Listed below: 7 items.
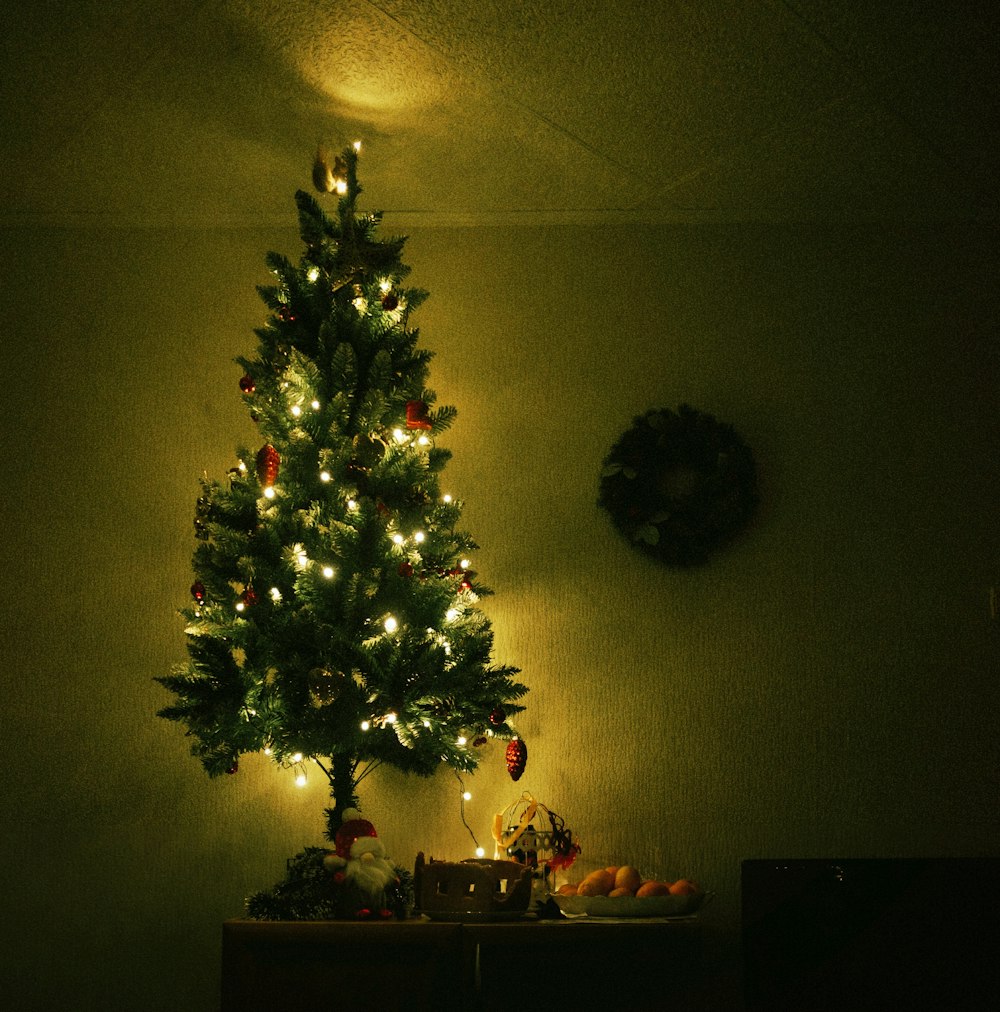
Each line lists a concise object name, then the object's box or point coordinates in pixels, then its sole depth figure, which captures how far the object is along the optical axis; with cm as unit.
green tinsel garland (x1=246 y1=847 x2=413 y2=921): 256
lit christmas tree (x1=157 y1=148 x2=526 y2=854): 263
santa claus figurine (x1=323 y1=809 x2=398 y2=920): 255
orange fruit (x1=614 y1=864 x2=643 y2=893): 287
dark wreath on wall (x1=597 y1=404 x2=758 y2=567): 336
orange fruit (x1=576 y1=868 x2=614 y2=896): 285
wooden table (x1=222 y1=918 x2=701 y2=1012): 245
